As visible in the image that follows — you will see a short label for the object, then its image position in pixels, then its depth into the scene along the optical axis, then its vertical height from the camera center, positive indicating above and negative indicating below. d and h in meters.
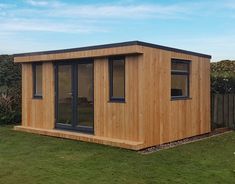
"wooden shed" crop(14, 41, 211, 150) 6.58 -0.01
